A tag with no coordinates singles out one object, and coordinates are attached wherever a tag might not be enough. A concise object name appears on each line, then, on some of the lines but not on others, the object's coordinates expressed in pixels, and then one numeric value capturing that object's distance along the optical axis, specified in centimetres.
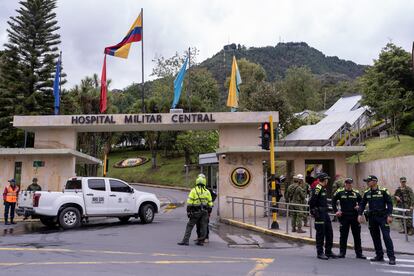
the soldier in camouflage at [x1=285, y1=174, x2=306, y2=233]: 1338
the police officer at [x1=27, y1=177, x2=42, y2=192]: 1792
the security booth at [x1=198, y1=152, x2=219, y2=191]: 3239
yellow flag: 2189
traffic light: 1477
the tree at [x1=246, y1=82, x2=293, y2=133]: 4062
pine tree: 3631
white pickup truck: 1501
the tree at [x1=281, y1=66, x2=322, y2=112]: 6594
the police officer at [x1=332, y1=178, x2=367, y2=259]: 966
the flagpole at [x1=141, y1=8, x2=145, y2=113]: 2345
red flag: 2305
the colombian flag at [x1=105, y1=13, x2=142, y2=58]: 2273
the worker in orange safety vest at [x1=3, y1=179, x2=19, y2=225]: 1700
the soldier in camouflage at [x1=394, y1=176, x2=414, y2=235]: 1293
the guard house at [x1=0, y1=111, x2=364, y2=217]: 1891
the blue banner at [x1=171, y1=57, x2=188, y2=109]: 2216
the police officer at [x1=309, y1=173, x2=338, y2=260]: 948
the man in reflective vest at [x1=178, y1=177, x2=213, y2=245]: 1145
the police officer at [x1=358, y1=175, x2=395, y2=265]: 924
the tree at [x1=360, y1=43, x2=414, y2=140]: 2798
